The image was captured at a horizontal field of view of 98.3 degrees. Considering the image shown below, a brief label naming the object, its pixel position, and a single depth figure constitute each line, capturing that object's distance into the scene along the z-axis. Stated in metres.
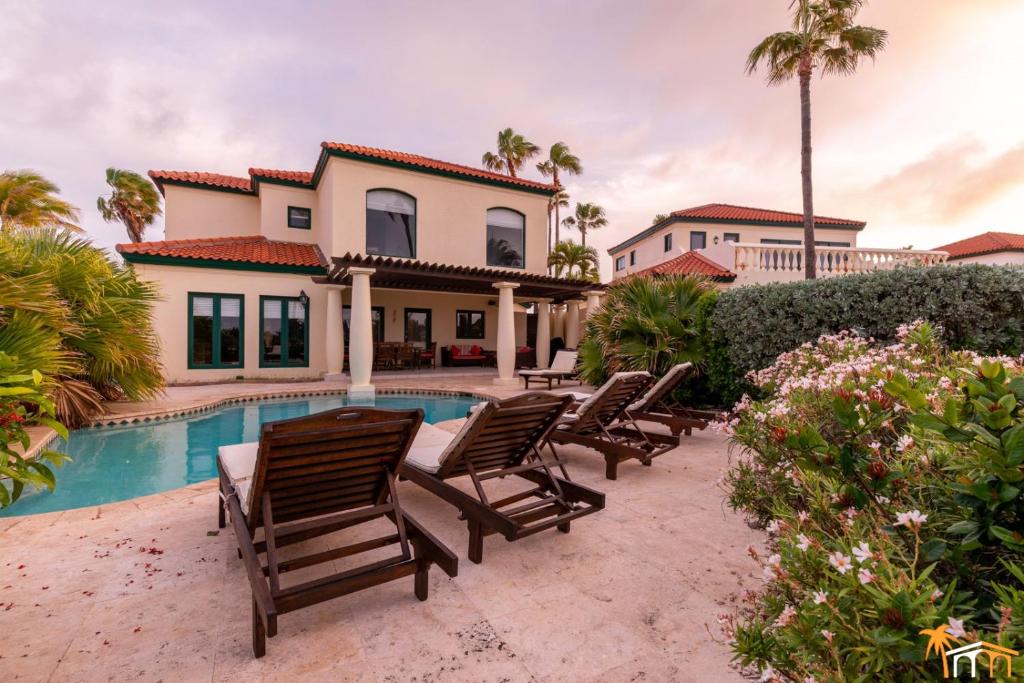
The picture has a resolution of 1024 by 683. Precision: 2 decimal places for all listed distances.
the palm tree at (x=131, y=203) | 26.44
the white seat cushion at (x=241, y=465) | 3.18
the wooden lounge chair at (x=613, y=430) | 5.04
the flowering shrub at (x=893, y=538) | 0.99
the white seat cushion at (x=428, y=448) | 3.85
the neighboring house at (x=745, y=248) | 15.62
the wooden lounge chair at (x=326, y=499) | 2.36
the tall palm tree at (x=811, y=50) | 13.95
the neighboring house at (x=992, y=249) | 31.88
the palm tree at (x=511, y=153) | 28.78
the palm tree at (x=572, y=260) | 30.52
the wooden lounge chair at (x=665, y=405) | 6.28
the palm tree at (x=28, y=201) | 13.38
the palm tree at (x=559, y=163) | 29.73
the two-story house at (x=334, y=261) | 13.98
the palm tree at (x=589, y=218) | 37.91
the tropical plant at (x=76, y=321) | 6.22
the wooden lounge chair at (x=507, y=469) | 3.25
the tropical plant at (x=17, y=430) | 1.59
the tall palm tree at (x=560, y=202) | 32.71
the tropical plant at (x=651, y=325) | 9.22
